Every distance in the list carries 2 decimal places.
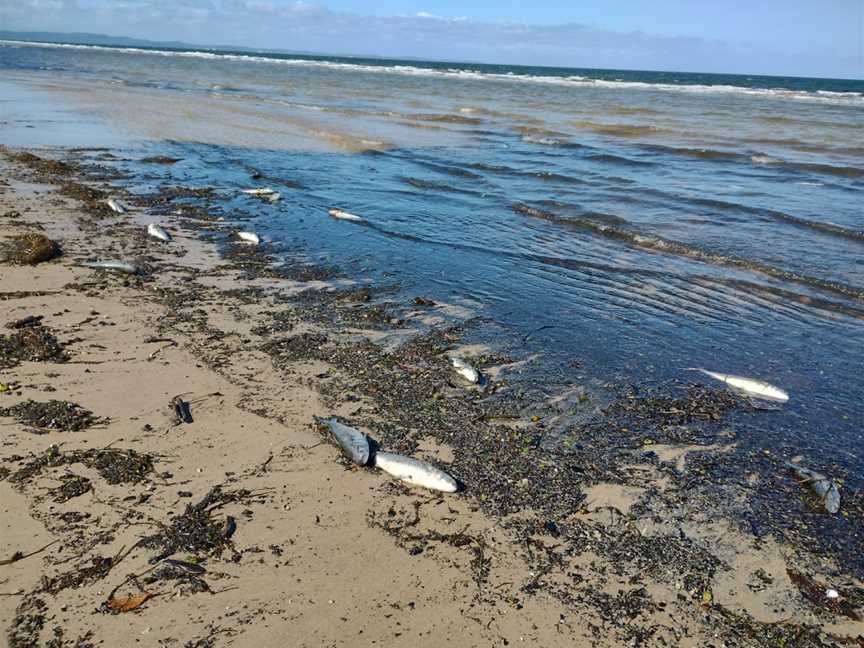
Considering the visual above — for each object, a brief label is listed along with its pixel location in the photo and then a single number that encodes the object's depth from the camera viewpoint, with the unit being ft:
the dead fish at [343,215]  36.60
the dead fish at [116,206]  34.81
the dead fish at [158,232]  30.40
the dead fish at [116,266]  25.40
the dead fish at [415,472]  14.10
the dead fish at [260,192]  41.06
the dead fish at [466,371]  18.89
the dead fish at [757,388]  19.10
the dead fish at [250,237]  31.04
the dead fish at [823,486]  14.48
